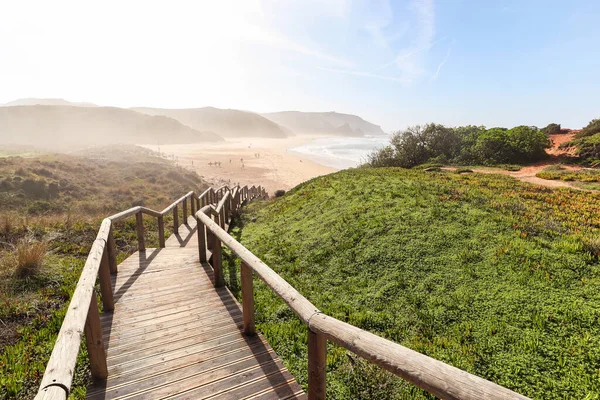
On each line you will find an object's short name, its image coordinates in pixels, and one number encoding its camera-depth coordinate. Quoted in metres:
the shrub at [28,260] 5.25
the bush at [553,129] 27.69
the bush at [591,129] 21.72
